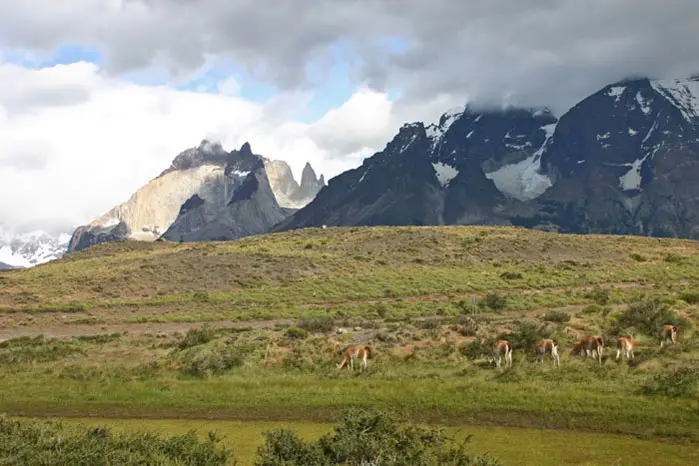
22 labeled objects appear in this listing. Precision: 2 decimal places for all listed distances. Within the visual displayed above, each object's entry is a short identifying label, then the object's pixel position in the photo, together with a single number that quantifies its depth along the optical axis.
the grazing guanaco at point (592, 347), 25.02
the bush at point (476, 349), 28.70
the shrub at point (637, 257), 82.51
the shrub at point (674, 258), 79.31
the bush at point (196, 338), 34.78
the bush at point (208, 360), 26.92
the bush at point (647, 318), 33.62
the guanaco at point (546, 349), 24.85
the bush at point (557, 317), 39.81
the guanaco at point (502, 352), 25.16
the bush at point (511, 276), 67.86
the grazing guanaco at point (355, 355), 25.95
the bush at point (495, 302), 50.50
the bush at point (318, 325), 41.03
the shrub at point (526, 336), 29.34
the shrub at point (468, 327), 35.75
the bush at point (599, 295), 50.86
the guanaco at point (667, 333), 28.52
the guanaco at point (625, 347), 25.07
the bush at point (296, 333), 36.98
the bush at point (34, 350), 33.00
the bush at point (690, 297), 47.00
